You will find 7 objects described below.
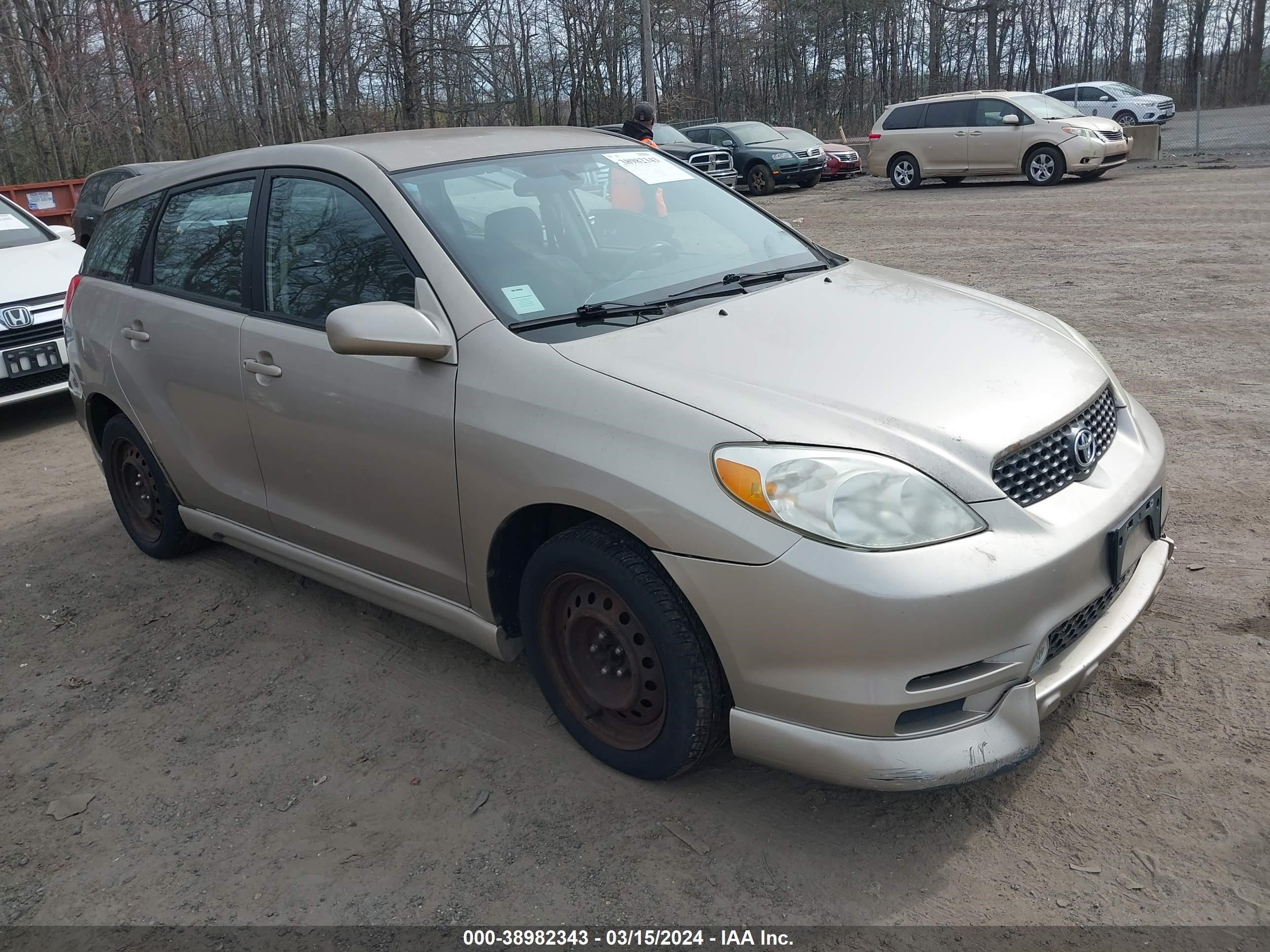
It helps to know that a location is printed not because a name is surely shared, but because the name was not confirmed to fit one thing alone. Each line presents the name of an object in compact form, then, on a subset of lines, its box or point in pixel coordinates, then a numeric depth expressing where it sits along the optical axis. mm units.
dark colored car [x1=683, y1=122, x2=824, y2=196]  21656
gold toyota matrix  2482
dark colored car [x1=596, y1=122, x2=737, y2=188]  19750
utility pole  27516
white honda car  7391
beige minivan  17875
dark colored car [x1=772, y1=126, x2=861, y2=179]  23359
